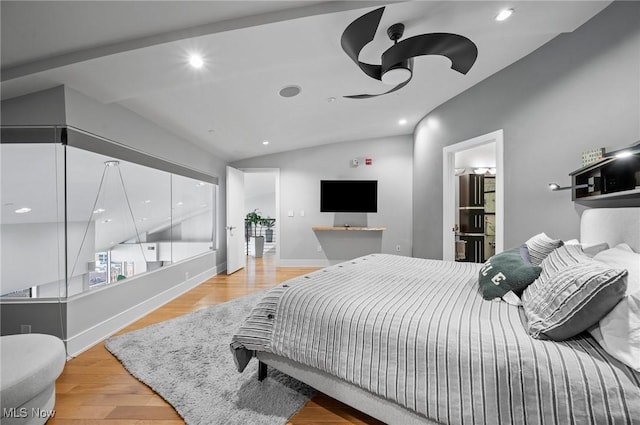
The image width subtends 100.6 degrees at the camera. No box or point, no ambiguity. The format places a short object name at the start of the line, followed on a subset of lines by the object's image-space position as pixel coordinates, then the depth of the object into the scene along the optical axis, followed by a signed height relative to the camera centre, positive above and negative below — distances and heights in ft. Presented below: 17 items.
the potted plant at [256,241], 23.62 -2.63
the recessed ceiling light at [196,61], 6.63 +3.91
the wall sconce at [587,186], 6.65 +0.61
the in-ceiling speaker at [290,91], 9.63 +4.50
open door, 16.51 -0.50
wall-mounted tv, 17.81 +1.16
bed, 3.00 -1.96
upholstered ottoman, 4.01 -2.58
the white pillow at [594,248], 5.50 -0.82
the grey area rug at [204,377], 4.98 -3.72
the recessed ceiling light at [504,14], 6.65 +5.00
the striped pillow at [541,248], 6.05 -0.91
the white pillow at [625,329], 2.86 -1.37
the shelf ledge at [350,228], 17.06 -1.10
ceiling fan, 5.82 +3.83
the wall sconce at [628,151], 4.41 +0.97
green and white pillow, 4.85 -1.29
